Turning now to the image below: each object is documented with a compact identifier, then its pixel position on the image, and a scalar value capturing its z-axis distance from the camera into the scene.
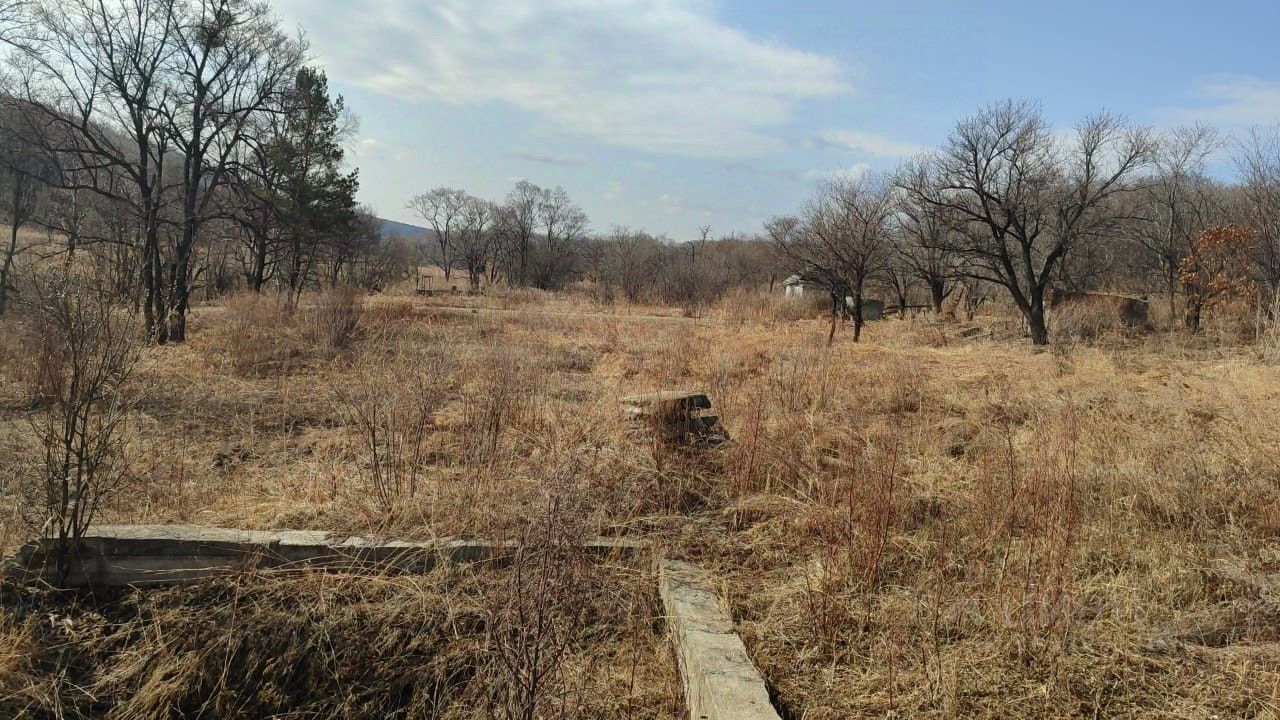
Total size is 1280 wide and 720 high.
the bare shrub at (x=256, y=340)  10.92
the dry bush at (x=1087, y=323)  17.12
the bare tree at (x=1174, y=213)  20.83
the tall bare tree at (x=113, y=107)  14.48
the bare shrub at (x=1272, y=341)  9.52
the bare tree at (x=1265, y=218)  17.53
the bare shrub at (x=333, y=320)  12.48
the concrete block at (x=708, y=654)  2.58
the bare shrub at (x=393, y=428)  4.53
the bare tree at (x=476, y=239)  60.22
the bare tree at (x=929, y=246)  17.44
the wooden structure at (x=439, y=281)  36.05
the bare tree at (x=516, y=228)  60.47
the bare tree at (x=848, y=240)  16.00
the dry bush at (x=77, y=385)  3.62
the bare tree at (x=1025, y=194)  16.69
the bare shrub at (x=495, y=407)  5.25
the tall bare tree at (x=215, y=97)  15.62
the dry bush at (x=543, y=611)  2.46
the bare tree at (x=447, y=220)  65.44
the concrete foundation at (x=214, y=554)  3.64
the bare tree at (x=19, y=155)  13.77
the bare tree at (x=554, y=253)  54.31
